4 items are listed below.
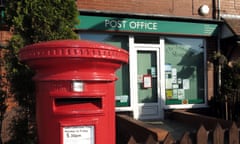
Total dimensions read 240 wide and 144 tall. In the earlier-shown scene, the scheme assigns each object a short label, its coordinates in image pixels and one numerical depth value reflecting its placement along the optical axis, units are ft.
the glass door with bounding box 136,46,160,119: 27.04
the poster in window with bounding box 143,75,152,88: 27.22
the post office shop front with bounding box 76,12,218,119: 25.59
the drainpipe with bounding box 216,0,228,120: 28.68
